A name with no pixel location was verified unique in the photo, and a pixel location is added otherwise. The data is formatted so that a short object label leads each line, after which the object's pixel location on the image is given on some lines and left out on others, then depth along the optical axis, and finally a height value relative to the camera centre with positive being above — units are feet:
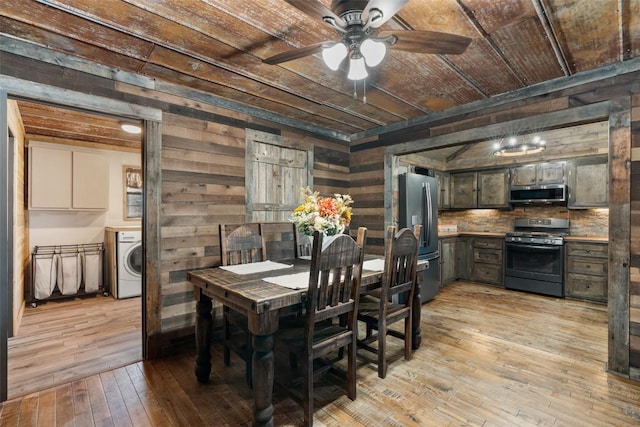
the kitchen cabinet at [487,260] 17.49 -2.98
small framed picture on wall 17.39 +1.05
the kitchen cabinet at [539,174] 15.97 +1.99
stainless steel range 15.28 -2.45
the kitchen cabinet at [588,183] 14.76 +1.36
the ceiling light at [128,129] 12.92 +3.56
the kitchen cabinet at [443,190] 19.34 +1.29
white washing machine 15.02 -2.70
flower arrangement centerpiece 8.27 -0.16
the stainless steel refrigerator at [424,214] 13.39 -0.22
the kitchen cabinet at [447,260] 17.30 -2.96
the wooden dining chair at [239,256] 7.55 -1.41
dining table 5.70 -1.81
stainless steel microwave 15.78 +0.86
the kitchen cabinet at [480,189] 18.01 +1.29
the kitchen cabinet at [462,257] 18.78 -2.95
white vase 6.14 -0.66
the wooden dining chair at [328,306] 6.04 -2.06
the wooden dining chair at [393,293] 7.70 -2.21
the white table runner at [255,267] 8.03 -1.61
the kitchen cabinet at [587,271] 14.14 -2.91
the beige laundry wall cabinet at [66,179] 14.14 +1.47
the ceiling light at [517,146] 12.73 +2.76
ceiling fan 4.66 +2.98
